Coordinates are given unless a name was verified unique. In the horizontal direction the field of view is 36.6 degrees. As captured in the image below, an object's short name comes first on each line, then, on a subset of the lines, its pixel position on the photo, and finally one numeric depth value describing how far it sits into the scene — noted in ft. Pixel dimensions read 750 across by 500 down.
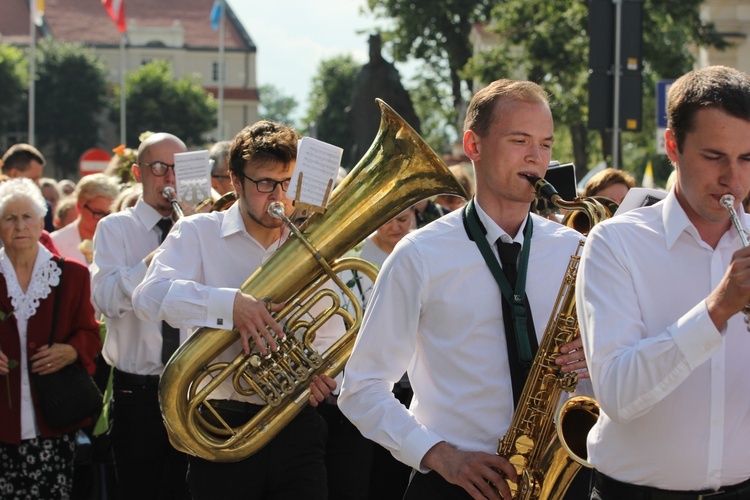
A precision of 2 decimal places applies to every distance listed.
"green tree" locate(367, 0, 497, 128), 126.00
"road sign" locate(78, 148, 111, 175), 71.10
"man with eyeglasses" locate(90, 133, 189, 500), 19.36
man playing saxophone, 11.33
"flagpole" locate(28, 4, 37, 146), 118.62
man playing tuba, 14.87
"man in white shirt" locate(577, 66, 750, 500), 8.96
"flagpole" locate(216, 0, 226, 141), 161.27
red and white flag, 112.16
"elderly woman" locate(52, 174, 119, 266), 26.81
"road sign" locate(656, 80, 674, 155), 36.80
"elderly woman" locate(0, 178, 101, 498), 19.97
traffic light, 37.40
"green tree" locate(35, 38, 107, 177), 236.84
